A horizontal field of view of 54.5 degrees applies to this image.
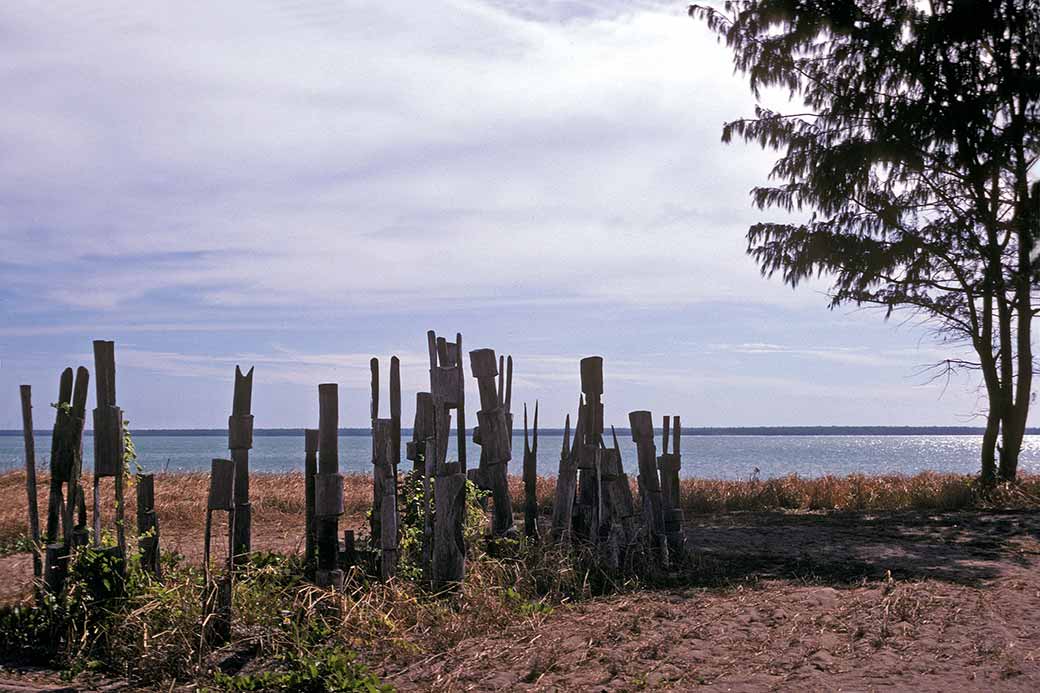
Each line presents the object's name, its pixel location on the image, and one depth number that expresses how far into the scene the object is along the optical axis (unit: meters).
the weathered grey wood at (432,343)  9.07
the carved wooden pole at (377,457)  8.23
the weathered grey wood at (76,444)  7.28
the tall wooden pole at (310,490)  8.26
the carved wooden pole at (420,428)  8.00
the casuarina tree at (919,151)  14.91
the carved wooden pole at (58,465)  7.32
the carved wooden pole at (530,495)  9.14
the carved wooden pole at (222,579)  6.57
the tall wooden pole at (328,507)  7.22
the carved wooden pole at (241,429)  7.09
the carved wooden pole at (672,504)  9.55
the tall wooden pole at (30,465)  7.43
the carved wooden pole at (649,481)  9.22
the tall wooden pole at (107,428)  7.03
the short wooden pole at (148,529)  7.41
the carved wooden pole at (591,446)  8.98
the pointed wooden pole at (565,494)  8.88
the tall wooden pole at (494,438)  8.48
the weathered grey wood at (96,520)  7.11
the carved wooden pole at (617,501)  8.99
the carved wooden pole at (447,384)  8.01
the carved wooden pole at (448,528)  7.68
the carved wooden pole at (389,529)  7.69
